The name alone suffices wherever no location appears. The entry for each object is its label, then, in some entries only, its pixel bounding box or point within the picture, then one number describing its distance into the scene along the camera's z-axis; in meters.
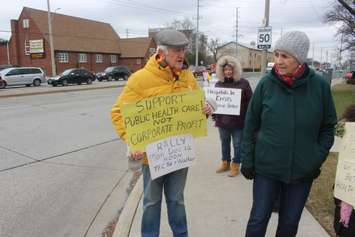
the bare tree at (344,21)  26.48
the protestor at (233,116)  5.27
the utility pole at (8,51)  56.64
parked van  27.97
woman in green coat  2.61
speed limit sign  12.91
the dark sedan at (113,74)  42.50
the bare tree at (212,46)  100.06
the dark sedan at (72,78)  31.08
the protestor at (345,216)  2.72
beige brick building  108.25
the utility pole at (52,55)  35.76
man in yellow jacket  2.78
